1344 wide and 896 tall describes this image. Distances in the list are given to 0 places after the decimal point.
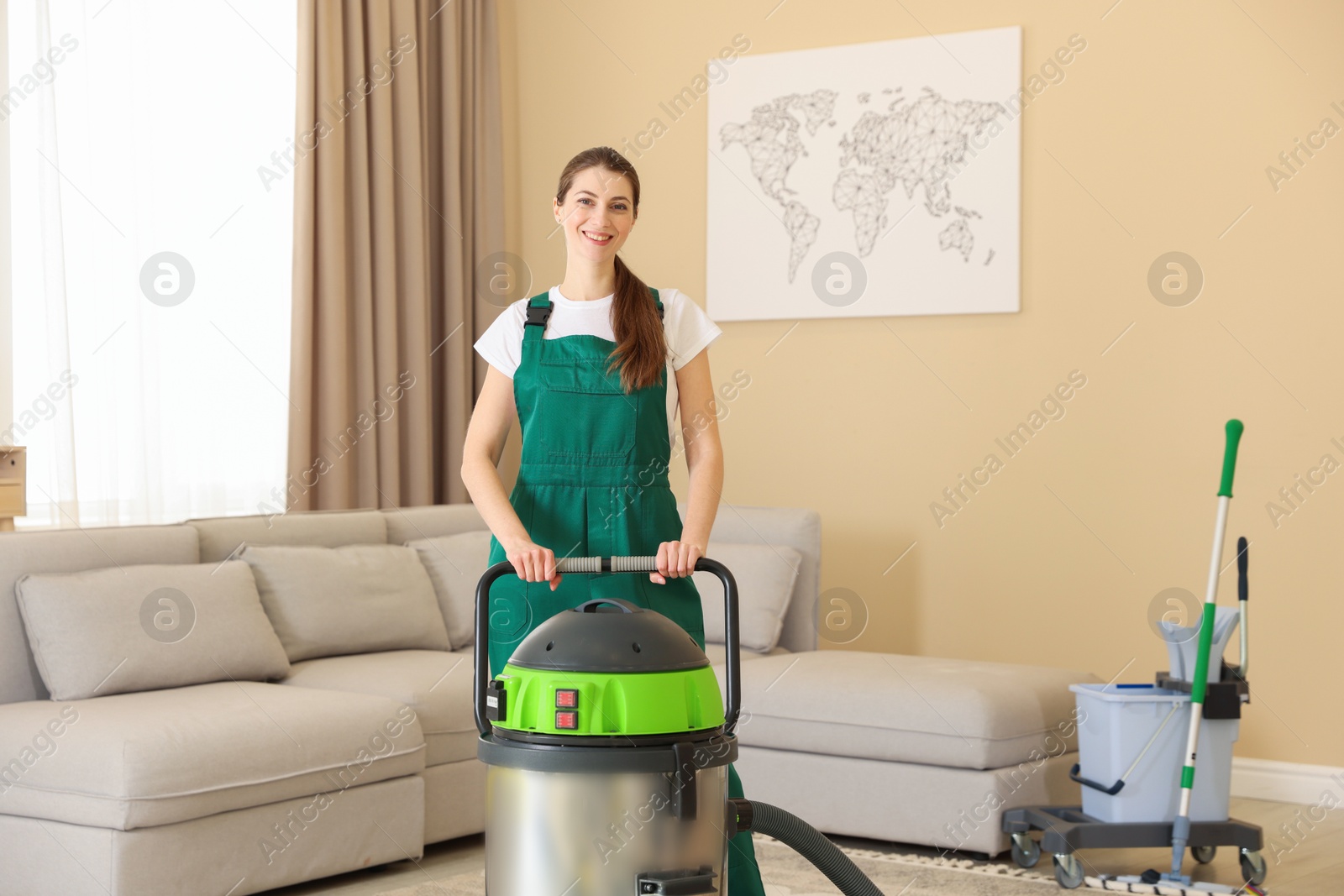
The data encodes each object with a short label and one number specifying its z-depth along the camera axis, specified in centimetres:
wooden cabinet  324
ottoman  324
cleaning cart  307
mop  301
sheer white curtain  363
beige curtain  439
